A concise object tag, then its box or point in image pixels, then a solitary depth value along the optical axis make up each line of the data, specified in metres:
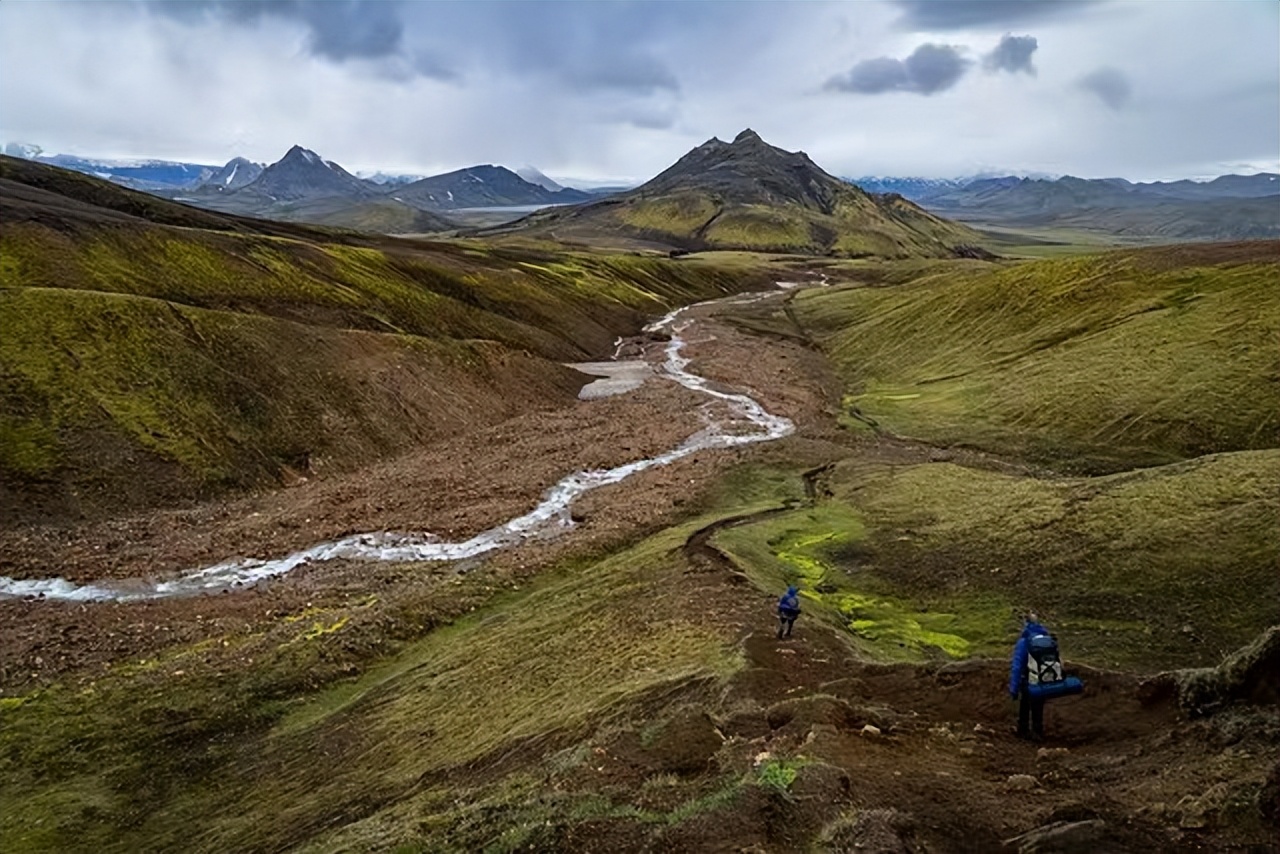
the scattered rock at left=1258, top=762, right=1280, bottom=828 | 14.01
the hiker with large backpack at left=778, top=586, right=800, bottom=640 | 28.35
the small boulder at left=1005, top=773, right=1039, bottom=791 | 17.62
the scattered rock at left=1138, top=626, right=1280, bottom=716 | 18.59
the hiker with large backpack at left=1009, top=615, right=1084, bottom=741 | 19.89
